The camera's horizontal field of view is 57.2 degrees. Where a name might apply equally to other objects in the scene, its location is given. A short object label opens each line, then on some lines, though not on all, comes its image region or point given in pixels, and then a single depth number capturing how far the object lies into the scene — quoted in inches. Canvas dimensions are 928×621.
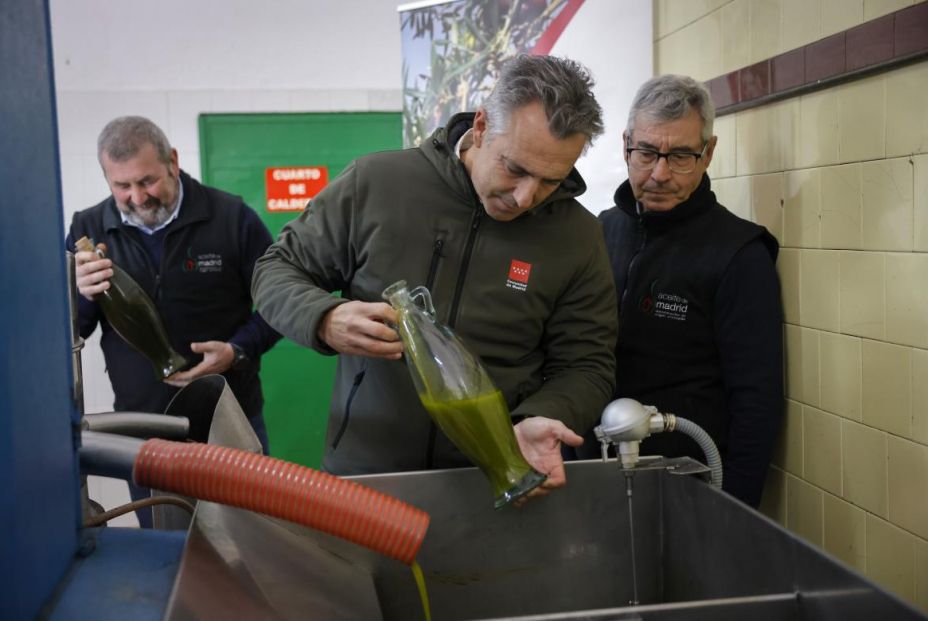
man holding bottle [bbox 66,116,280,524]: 89.9
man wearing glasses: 69.5
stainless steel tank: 43.4
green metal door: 163.6
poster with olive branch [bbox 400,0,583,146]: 98.6
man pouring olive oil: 56.9
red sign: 166.1
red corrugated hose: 34.5
